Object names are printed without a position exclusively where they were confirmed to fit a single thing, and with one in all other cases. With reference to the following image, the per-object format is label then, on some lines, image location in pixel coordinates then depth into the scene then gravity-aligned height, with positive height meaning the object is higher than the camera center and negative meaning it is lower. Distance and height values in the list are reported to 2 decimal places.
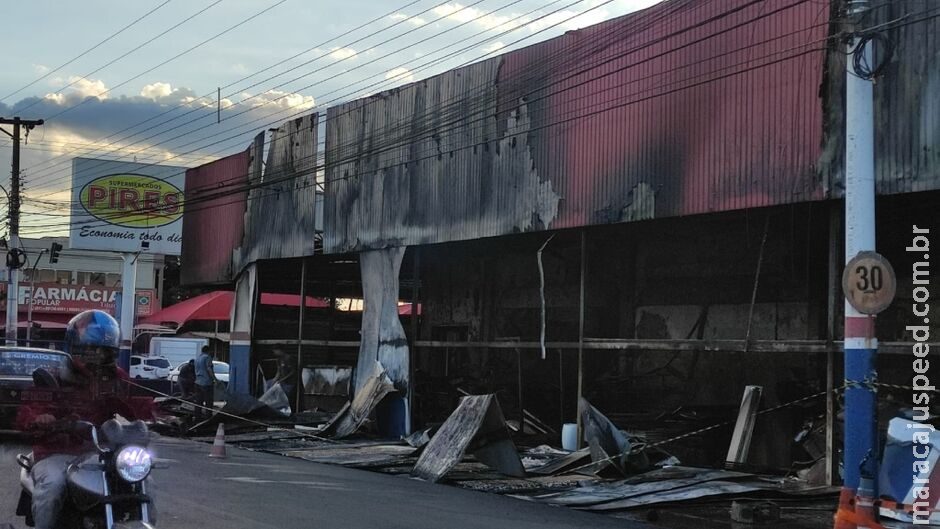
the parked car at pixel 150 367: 41.38 -1.57
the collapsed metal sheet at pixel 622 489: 12.11 -1.90
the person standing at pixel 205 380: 23.70 -1.18
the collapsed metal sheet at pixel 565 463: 14.45 -1.80
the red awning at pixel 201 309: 39.78 +0.91
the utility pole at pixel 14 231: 32.16 +3.23
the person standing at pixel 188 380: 24.39 -1.21
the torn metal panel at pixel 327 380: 24.86 -1.16
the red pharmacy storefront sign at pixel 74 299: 60.16 +1.82
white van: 48.12 -0.85
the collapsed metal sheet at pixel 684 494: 11.63 -1.83
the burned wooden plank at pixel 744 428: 14.95 -1.27
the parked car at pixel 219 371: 39.44 -1.65
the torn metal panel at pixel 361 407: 20.12 -1.47
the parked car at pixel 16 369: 15.69 -0.69
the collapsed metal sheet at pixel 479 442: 14.38 -1.53
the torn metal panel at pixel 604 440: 13.89 -1.42
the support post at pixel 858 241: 9.20 +1.03
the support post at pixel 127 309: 33.75 +0.72
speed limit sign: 8.85 +0.60
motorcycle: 5.09 -0.79
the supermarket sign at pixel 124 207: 37.34 +4.66
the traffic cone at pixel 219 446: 16.09 -1.86
